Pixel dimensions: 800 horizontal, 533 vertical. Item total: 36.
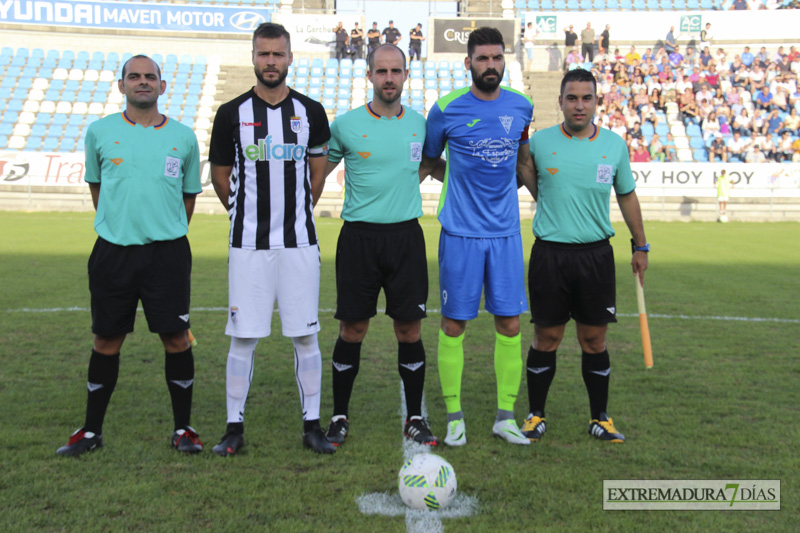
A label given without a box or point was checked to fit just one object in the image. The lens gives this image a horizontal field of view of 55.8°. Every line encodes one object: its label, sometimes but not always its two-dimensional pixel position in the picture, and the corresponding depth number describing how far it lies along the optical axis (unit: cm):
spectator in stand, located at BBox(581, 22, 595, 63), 2906
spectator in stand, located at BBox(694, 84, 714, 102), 2705
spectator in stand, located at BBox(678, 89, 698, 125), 2675
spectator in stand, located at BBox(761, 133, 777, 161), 2442
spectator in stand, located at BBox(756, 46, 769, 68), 2867
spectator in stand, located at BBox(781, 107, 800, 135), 2533
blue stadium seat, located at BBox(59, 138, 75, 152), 2547
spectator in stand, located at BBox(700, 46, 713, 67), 2894
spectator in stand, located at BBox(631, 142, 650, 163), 2384
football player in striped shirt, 411
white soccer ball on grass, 349
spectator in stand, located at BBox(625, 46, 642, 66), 2956
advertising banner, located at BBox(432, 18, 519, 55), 3042
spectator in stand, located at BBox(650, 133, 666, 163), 2422
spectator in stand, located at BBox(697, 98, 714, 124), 2630
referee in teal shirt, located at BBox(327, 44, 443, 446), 437
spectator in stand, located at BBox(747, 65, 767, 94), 2748
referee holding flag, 451
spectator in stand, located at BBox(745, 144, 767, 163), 2403
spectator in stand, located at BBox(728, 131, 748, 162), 2461
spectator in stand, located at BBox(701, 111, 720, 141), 2558
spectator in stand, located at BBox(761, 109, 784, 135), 2542
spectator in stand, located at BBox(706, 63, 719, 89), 2791
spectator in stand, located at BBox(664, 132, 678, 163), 2439
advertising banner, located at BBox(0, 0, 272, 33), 3070
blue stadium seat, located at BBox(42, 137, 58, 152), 2555
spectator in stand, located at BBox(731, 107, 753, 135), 2550
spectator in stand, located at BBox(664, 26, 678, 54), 3036
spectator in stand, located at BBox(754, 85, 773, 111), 2670
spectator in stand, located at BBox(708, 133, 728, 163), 2444
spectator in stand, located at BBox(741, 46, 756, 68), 2884
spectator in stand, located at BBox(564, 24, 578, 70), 2962
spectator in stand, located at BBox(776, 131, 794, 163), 2427
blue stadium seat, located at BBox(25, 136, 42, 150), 2561
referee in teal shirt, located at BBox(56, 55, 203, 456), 409
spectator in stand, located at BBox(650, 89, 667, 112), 2733
